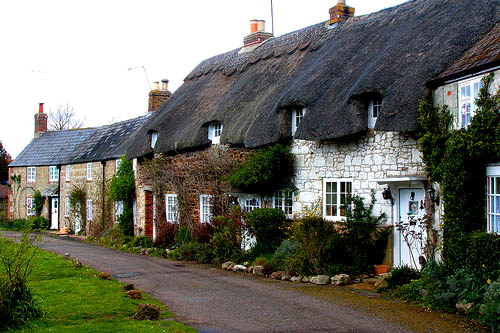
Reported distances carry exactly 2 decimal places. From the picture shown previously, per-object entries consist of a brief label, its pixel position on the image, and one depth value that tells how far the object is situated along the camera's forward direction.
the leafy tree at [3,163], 51.56
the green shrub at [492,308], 7.81
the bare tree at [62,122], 60.25
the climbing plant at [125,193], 24.97
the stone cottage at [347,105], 12.48
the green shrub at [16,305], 8.25
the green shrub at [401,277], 11.41
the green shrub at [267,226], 15.61
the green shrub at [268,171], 15.80
